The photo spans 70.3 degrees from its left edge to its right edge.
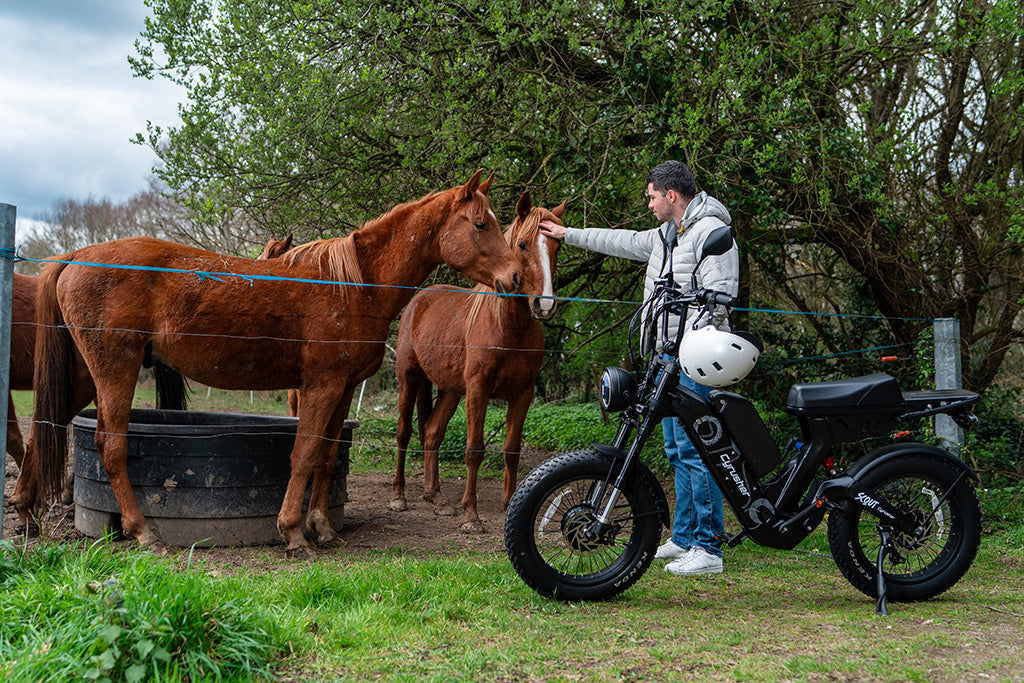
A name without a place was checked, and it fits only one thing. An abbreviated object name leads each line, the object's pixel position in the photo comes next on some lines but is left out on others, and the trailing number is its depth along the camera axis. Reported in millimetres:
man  4004
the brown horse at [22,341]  5449
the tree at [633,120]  5977
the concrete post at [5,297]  3527
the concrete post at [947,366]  5293
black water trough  4320
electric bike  3523
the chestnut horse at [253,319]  4102
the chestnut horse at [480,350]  5246
